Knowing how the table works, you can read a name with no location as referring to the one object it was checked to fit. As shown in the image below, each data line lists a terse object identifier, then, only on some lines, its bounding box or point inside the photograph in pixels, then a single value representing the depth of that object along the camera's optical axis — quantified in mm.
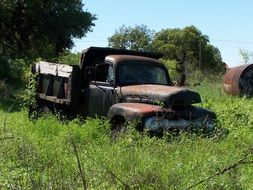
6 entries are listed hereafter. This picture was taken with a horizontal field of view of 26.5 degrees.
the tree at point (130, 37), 84625
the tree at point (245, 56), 28183
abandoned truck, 9406
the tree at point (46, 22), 40625
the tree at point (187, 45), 72688
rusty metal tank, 22469
